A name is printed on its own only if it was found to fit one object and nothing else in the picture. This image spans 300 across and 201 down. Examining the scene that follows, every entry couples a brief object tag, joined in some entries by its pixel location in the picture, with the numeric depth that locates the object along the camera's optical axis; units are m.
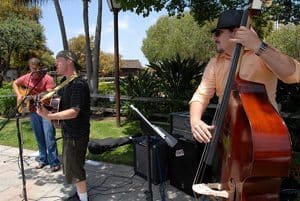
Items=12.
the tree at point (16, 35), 14.92
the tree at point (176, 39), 24.77
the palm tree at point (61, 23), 7.37
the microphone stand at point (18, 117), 2.56
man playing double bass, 1.15
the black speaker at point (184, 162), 2.72
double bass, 1.13
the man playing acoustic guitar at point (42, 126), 3.38
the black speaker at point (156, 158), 2.82
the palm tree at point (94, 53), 7.08
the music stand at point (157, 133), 1.79
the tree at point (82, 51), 33.09
